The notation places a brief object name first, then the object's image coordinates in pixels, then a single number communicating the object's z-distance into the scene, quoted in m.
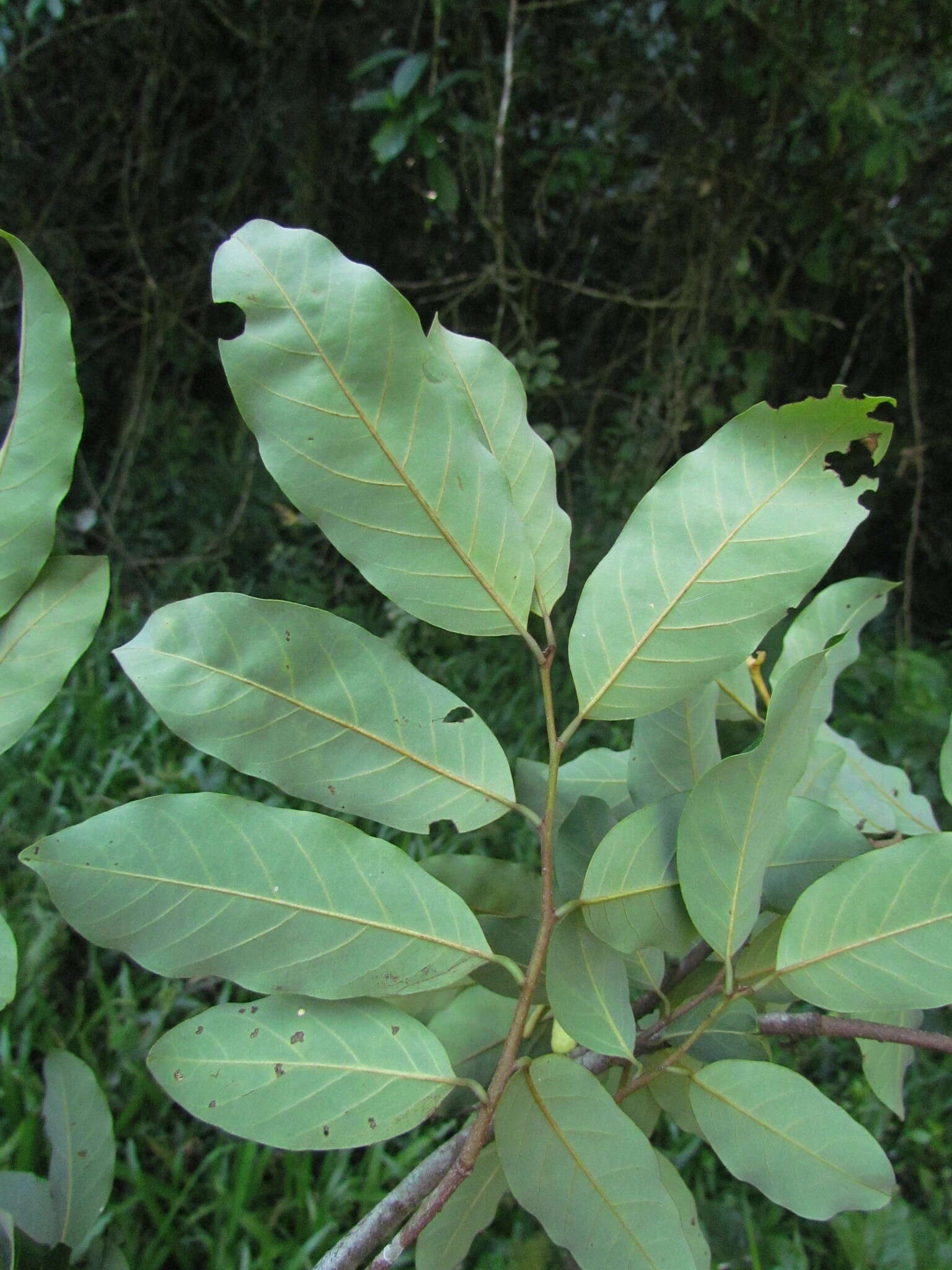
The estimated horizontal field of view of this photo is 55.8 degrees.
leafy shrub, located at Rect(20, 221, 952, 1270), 0.29
